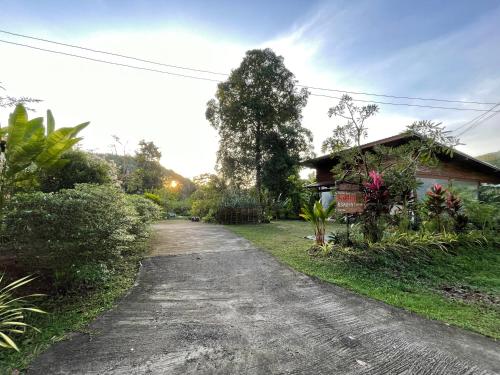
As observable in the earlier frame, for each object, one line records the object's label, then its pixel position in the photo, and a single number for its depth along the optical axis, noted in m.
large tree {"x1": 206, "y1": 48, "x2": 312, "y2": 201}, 16.73
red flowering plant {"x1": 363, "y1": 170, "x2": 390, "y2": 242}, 5.54
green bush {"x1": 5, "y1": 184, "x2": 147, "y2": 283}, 3.22
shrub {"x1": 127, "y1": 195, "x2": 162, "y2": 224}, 7.10
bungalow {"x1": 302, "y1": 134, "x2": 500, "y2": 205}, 11.37
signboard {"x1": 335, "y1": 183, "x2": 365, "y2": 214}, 5.58
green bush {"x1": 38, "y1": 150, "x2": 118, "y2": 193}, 6.01
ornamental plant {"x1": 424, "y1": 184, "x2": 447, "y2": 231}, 6.95
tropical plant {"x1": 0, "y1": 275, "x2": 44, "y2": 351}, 2.42
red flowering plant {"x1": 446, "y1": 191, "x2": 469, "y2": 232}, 6.98
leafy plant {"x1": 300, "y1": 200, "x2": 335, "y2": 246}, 6.12
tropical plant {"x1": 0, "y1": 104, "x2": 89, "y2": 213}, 3.58
